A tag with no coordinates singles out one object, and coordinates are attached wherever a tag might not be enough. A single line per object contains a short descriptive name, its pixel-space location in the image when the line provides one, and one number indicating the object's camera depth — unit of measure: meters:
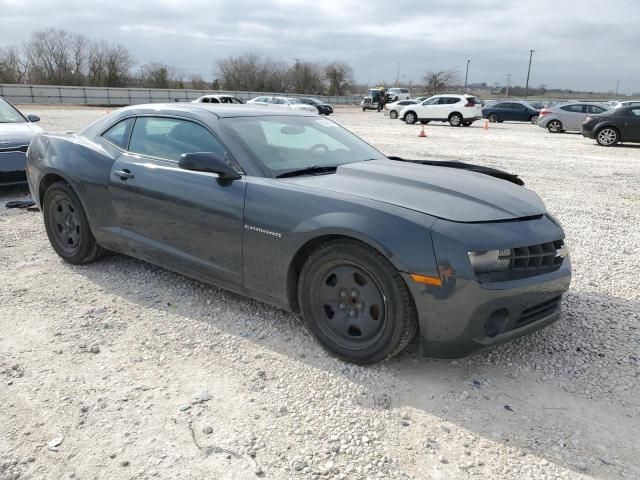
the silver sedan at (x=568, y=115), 23.14
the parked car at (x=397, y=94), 55.65
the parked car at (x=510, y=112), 31.38
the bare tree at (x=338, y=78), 89.25
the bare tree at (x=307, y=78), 86.50
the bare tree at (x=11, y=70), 57.69
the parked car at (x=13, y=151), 7.28
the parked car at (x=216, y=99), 28.55
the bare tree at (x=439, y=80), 95.75
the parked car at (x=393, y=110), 35.41
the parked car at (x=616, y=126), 16.88
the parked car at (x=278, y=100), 33.47
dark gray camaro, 2.77
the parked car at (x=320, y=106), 39.12
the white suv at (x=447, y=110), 27.38
